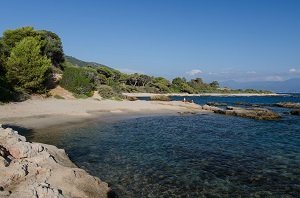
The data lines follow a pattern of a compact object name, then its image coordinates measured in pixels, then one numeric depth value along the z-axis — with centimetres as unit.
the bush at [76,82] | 3940
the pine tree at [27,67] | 3224
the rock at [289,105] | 4737
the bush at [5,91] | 2640
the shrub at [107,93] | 4249
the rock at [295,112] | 3610
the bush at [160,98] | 5172
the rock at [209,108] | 3634
